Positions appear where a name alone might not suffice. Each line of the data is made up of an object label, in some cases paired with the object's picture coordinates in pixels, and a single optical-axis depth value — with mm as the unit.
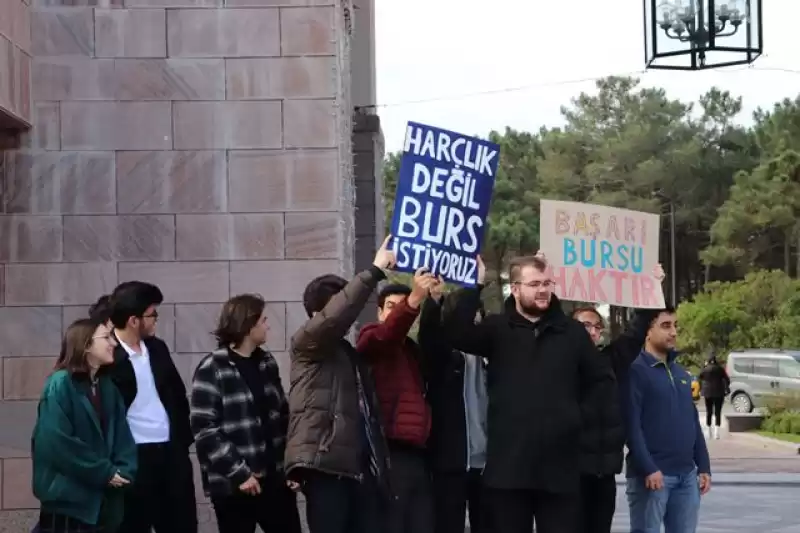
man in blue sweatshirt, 7664
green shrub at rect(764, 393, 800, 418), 26844
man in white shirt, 7223
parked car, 32156
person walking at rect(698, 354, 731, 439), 26031
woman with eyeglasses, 6379
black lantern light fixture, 11859
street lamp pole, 70438
